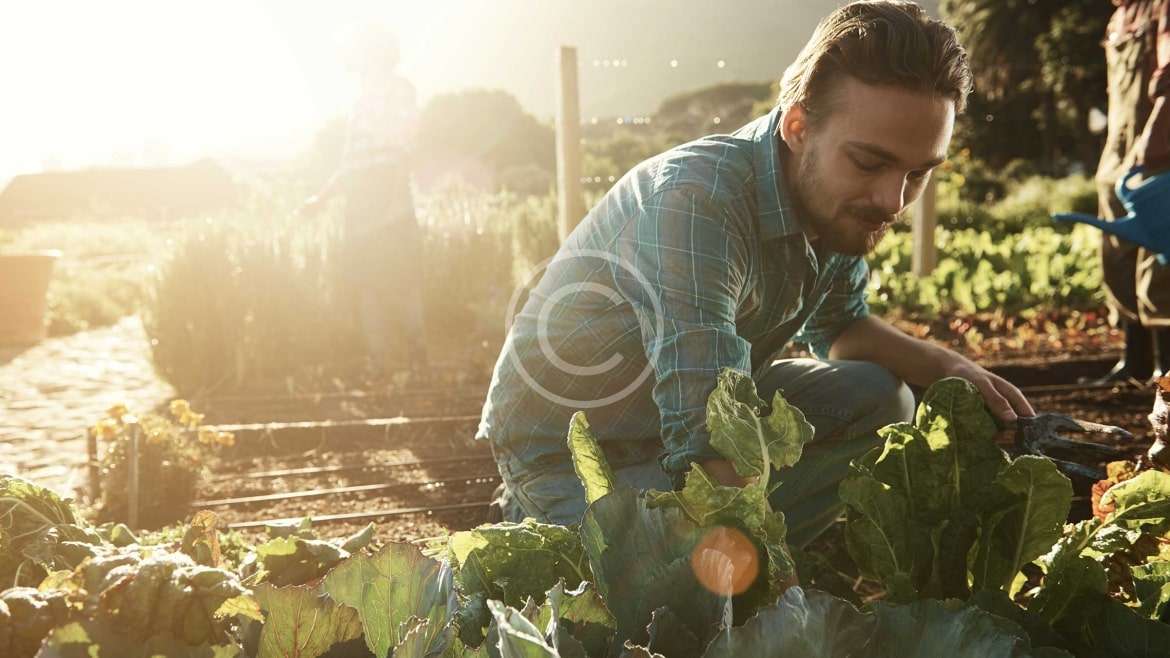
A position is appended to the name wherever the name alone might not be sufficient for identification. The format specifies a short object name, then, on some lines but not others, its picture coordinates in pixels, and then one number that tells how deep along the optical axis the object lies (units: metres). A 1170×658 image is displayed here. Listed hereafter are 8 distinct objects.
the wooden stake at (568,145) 6.00
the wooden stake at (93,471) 3.57
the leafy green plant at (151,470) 3.49
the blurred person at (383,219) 5.99
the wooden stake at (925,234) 7.65
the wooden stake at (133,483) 3.08
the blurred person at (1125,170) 3.90
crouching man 1.70
